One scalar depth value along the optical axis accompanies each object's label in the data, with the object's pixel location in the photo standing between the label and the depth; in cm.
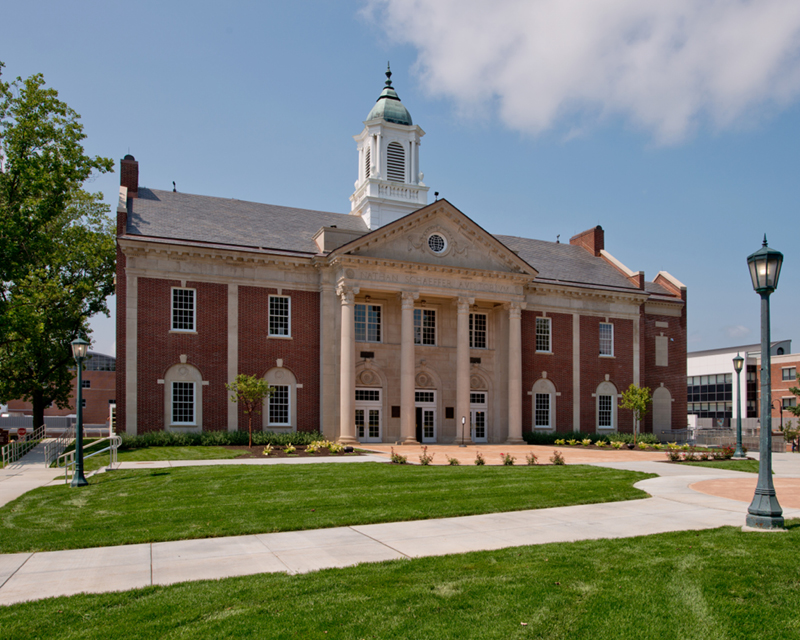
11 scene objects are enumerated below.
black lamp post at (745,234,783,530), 1117
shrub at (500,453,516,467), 2317
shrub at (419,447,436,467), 2282
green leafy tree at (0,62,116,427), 3170
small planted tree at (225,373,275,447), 2839
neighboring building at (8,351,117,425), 7475
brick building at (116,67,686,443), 3266
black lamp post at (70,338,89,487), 1782
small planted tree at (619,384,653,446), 3647
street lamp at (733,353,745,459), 2769
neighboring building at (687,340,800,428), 7844
